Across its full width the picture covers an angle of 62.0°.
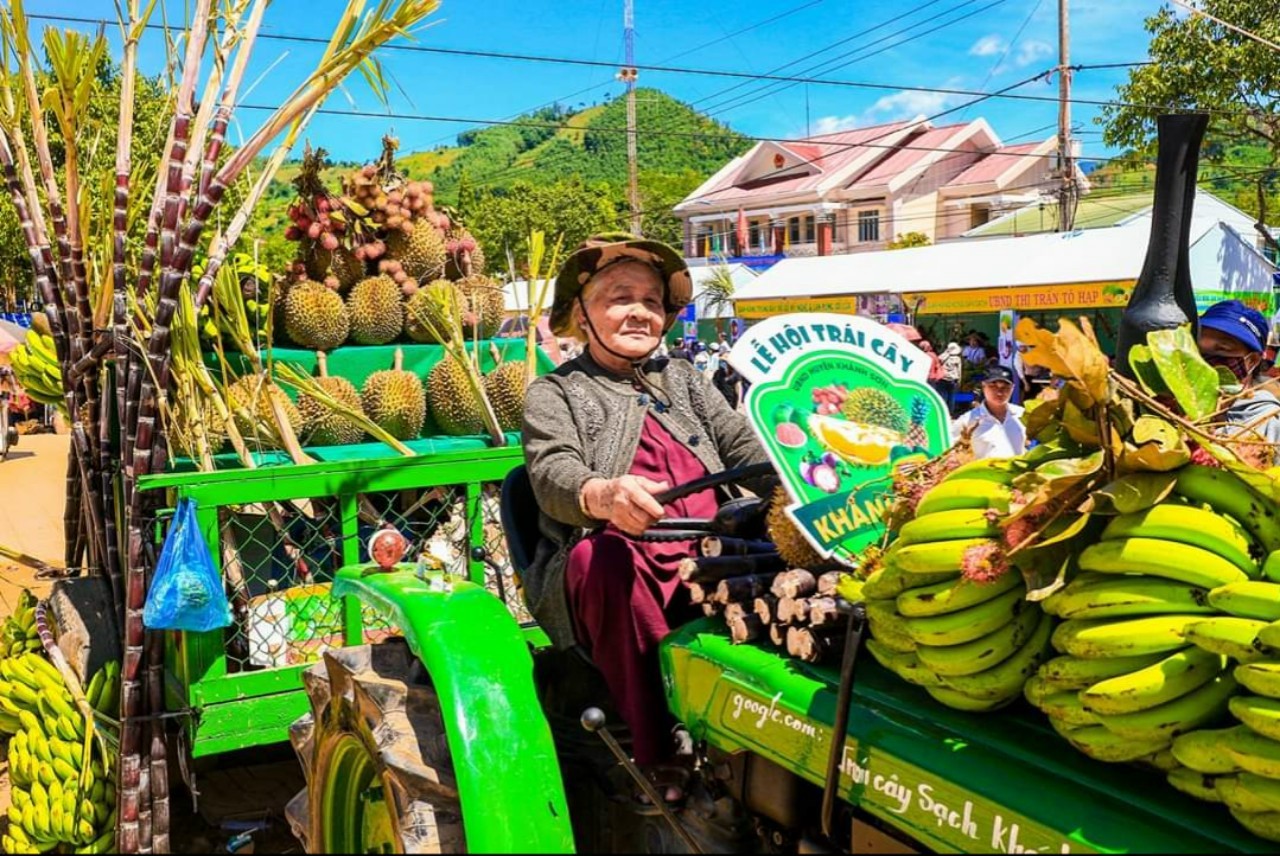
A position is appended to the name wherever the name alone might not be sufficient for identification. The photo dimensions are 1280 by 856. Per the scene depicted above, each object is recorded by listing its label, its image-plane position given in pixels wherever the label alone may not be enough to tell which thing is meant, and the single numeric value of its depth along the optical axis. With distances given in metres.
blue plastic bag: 3.38
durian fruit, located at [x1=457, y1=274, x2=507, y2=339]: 5.52
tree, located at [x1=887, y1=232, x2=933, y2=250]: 36.22
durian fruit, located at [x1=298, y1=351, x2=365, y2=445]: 4.81
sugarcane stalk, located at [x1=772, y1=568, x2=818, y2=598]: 2.06
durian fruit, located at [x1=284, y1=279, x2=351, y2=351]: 5.11
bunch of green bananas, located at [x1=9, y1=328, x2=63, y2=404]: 5.36
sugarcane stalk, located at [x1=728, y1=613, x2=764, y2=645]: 2.11
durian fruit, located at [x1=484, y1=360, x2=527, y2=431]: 5.09
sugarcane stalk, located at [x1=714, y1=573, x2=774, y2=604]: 2.19
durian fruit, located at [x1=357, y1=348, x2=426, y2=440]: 4.99
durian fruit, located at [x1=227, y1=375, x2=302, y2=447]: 4.34
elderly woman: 2.37
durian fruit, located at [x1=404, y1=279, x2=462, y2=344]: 4.88
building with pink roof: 43.88
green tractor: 1.51
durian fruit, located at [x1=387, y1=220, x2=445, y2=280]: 5.61
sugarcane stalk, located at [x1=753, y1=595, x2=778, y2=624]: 2.08
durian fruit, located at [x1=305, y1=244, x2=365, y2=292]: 5.41
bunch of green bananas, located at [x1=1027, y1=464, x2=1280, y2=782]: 1.41
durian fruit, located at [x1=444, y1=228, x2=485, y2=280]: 5.84
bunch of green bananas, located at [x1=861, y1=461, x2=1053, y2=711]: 1.61
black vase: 2.12
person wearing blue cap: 3.78
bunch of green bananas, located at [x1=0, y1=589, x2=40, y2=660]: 4.72
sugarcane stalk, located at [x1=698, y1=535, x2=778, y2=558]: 2.31
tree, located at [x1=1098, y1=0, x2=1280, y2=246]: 15.83
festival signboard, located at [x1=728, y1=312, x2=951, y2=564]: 2.14
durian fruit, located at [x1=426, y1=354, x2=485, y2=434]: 5.15
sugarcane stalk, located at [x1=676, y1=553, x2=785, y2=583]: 2.25
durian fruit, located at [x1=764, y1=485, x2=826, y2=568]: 2.18
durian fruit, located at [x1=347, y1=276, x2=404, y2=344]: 5.31
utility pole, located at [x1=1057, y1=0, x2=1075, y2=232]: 20.06
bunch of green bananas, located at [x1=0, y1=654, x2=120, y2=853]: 3.92
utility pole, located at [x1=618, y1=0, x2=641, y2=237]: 29.41
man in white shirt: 5.55
